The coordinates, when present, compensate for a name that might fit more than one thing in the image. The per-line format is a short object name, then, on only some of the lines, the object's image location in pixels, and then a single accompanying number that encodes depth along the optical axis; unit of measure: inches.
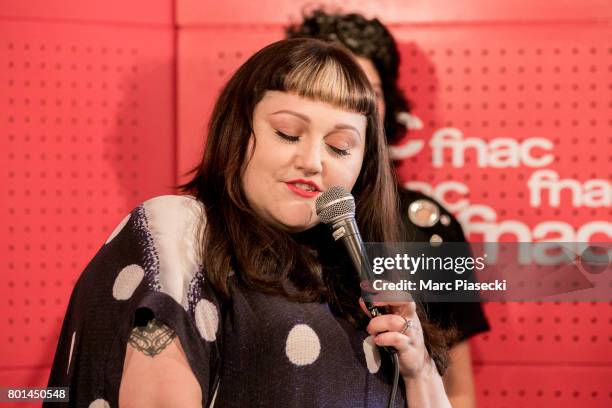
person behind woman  92.2
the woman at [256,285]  71.8
